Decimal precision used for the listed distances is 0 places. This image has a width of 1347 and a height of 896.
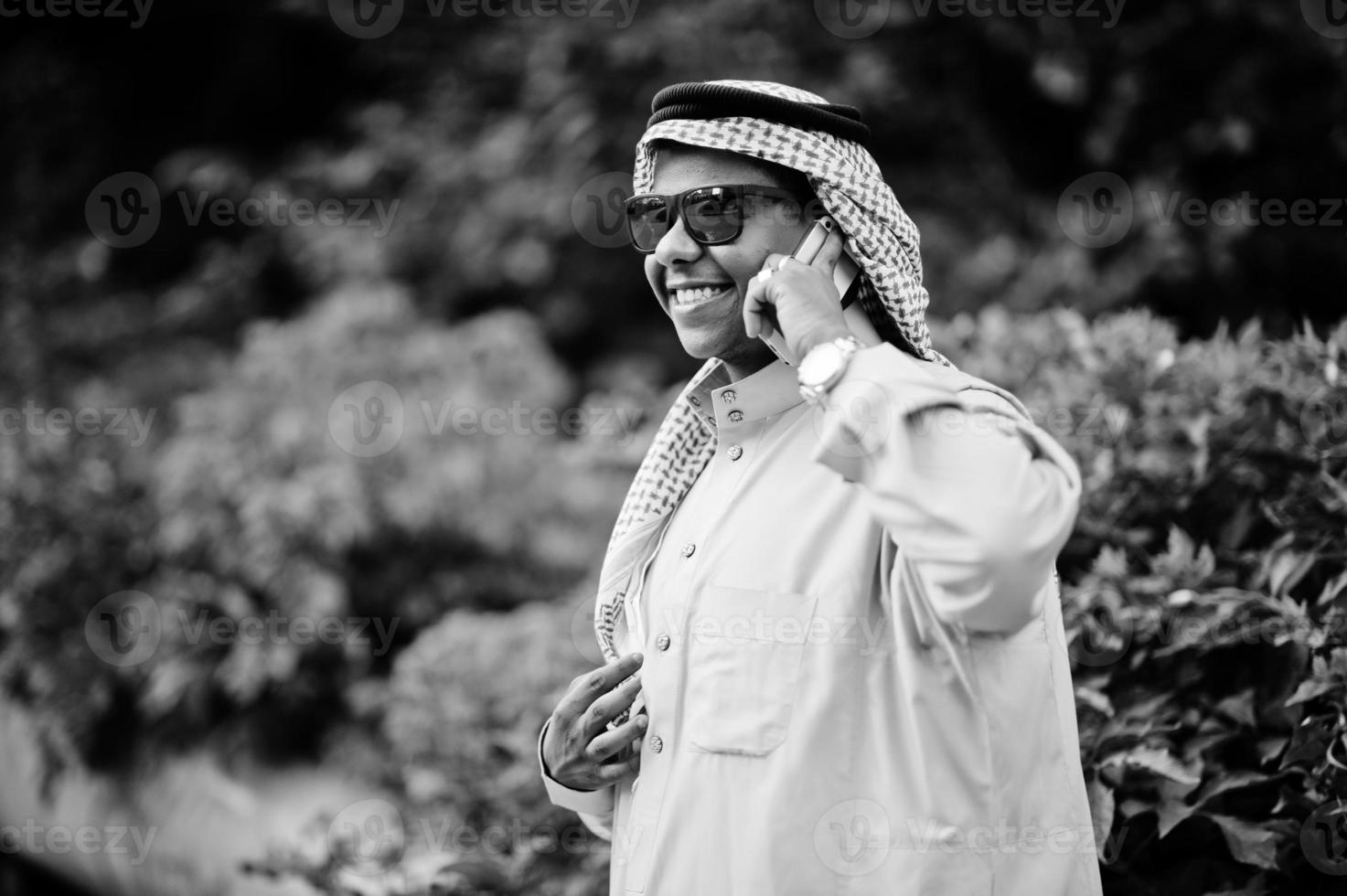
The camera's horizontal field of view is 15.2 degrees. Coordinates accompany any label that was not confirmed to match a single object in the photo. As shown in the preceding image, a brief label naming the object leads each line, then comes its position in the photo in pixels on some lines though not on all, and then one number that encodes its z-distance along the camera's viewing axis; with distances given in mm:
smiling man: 4233
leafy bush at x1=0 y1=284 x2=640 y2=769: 6622
